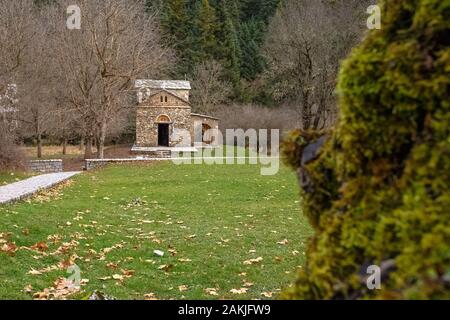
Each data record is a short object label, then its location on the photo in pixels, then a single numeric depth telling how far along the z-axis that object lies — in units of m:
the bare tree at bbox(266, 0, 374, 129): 32.78
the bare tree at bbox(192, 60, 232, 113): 54.81
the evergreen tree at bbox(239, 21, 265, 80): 61.50
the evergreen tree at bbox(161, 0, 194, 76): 58.72
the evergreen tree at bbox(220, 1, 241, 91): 58.97
